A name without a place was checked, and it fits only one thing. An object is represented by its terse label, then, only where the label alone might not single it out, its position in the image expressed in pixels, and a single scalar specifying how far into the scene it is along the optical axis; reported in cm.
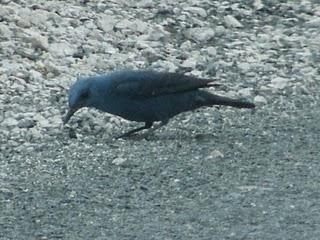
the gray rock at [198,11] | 1247
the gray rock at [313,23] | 1246
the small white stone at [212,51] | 1137
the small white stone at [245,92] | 1024
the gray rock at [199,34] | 1176
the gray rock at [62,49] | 1080
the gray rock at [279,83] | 1051
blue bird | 868
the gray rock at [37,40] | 1082
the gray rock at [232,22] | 1230
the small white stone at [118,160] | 831
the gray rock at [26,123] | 912
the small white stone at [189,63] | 1089
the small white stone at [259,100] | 1009
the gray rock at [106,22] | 1160
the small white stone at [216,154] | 848
